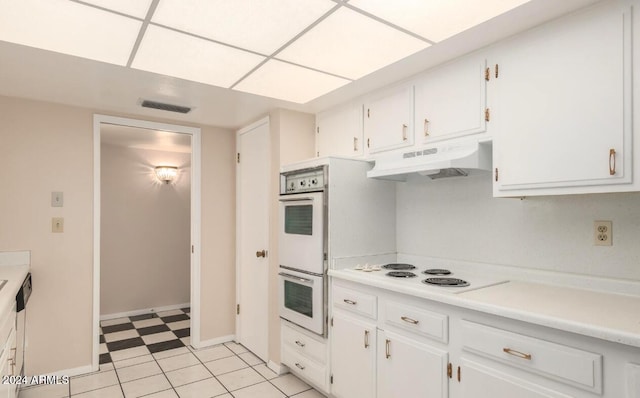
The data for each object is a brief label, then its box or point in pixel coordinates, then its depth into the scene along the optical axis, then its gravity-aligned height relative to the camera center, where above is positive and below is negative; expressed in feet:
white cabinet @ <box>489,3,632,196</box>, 4.74 +1.40
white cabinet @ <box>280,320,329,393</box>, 8.16 -3.87
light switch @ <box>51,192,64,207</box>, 9.35 -0.03
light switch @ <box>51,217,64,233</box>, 9.33 -0.70
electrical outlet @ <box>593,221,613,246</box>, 5.58 -0.55
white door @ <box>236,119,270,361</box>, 10.48 -1.19
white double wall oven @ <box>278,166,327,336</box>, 8.10 -1.22
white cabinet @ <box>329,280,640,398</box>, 4.10 -2.30
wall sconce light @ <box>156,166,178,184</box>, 15.08 +1.08
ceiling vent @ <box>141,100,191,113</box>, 9.56 +2.57
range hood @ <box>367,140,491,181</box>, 6.33 +0.74
